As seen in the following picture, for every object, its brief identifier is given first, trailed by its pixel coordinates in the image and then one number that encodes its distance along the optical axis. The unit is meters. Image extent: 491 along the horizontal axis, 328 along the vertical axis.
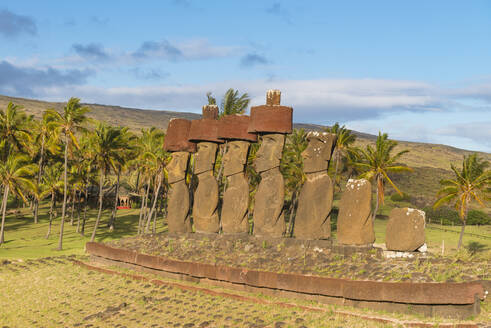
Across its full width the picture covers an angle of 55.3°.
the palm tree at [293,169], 39.91
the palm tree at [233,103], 35.38
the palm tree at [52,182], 42.84
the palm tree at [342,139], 44.91
